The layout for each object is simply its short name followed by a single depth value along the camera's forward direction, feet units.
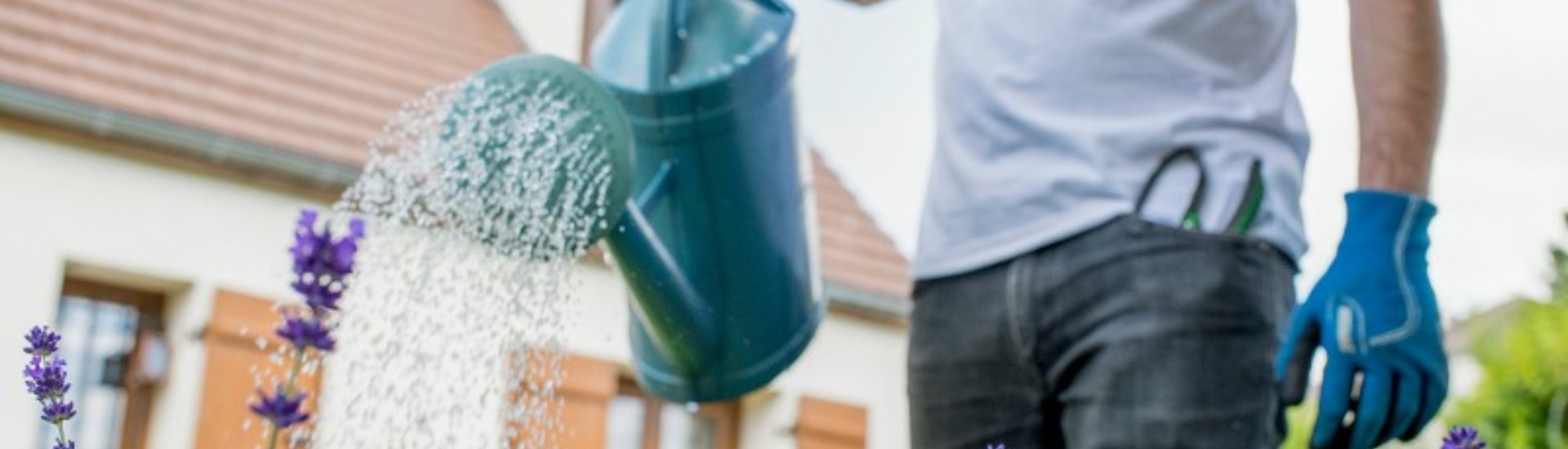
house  25.93
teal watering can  6.81
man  5.43
